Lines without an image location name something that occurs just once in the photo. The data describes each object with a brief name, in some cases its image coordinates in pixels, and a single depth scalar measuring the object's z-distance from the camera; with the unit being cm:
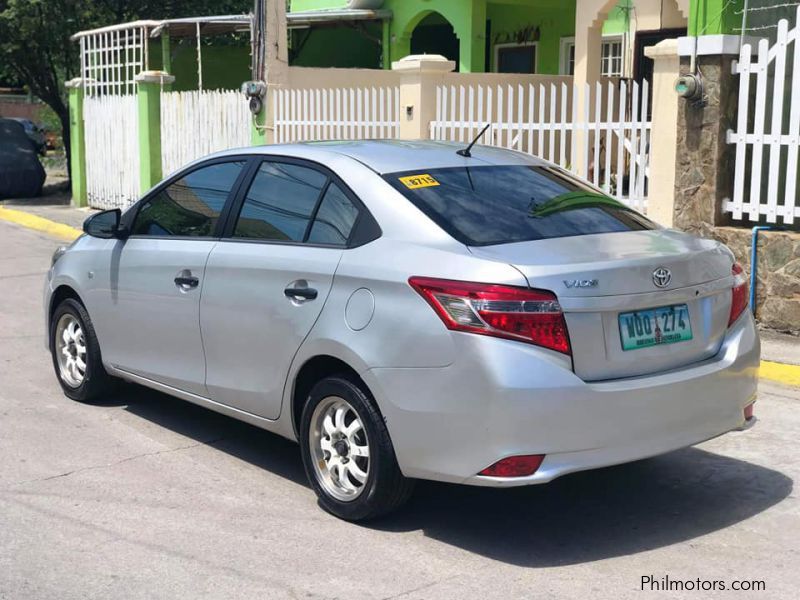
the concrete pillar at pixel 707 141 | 898
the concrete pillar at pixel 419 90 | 1184
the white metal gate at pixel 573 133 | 987
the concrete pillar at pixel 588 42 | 1548
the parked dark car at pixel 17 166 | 2105
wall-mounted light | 900
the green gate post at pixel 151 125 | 1666
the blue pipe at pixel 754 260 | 877
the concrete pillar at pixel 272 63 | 1427
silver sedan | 429
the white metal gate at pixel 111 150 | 1736
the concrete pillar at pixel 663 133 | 945
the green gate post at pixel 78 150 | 1912
